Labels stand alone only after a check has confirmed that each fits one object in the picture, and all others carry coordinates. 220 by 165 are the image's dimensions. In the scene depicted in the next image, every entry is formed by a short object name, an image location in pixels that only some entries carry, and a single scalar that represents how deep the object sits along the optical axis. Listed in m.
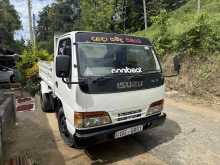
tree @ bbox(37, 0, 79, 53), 30.22
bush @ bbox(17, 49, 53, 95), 7.87
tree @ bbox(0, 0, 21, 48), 15.91
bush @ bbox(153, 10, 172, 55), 7.43
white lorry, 2.61
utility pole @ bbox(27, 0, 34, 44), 11.14
